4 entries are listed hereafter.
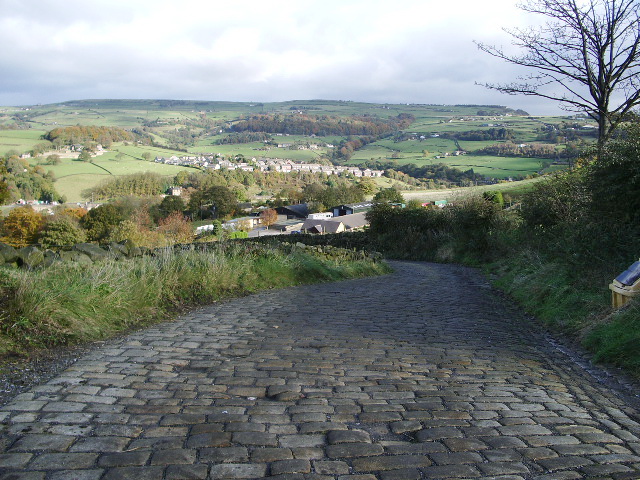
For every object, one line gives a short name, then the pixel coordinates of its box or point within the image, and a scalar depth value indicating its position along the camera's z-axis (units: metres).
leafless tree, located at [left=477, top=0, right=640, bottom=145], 12.31
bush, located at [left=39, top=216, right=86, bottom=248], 43.66
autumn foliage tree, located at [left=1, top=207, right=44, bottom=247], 45.72
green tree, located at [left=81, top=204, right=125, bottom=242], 51.16
